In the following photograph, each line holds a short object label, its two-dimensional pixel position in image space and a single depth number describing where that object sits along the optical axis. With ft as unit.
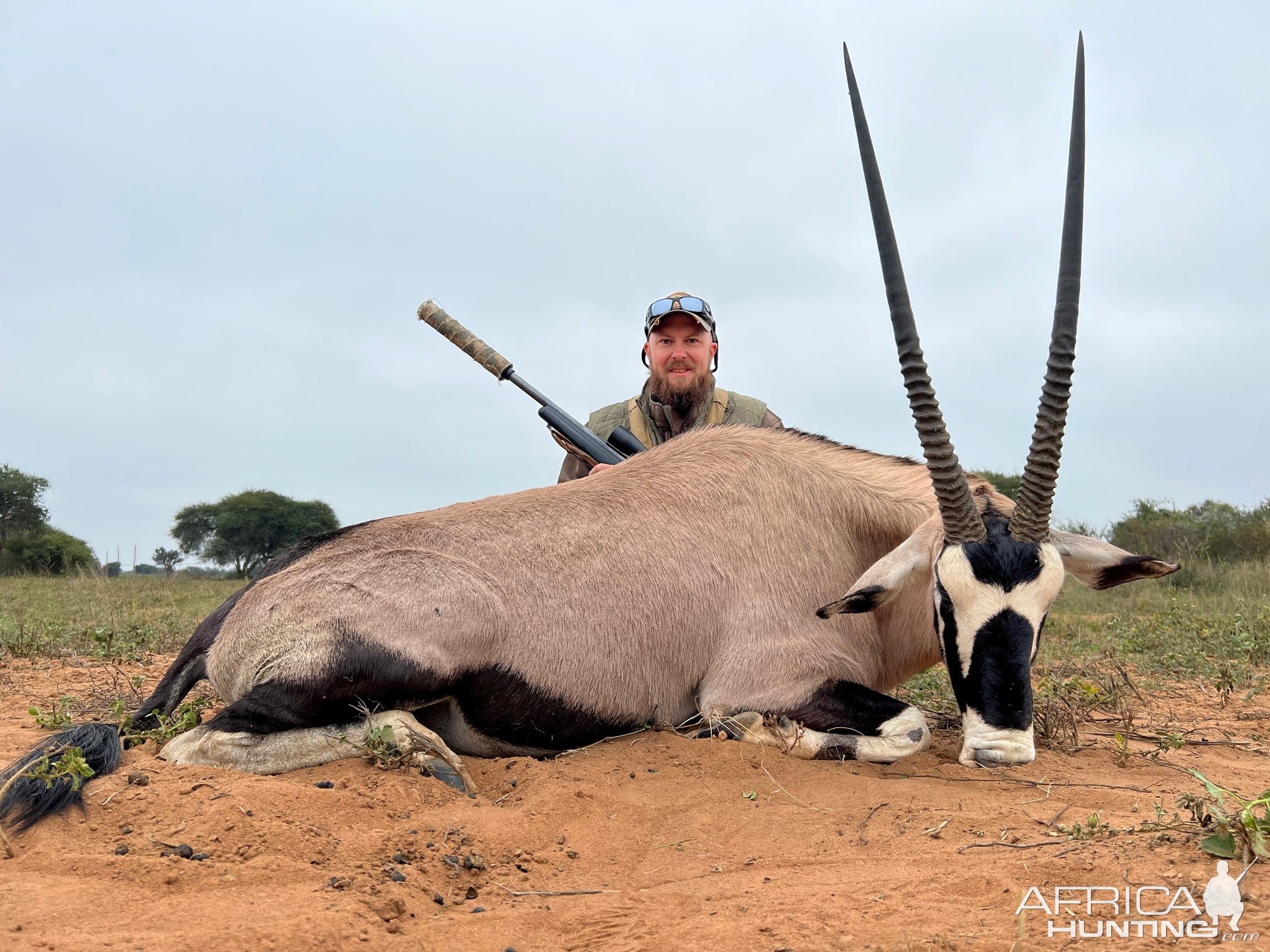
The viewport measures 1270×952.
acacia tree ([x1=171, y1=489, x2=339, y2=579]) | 119.96
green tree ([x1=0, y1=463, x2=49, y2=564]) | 111.55
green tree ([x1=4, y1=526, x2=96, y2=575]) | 96.78
